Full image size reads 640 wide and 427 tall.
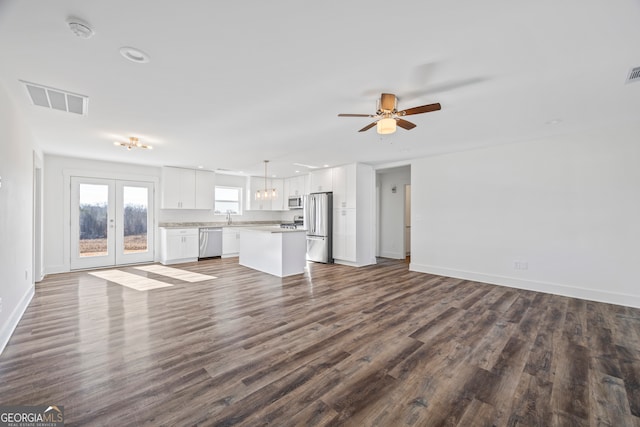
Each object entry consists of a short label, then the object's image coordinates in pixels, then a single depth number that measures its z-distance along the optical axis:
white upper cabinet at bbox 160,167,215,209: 7.00
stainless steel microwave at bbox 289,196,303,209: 8.35
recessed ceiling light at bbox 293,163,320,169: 6.64
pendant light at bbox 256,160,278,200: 6.32
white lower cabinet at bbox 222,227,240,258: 7.90
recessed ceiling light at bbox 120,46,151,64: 2.02
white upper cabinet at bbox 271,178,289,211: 9.09
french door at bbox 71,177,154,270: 6.00
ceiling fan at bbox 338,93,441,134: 2.69
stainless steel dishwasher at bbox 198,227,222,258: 7.50
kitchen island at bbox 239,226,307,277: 5.39
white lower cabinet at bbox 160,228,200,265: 6.82
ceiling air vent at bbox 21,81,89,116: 2.66
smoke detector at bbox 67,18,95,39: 1.72
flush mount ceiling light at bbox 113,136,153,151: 4.32
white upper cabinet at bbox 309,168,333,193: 7.18
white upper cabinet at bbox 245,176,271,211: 8.83
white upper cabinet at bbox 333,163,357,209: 6.60
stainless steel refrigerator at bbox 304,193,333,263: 7.01
